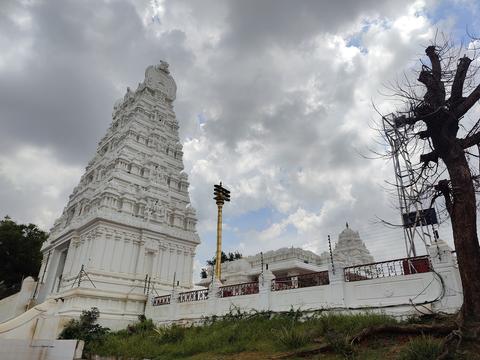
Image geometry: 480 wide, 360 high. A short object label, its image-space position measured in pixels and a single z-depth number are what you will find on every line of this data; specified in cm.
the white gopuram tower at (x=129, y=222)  2159
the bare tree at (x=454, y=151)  784
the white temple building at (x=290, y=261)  3105
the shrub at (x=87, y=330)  1633
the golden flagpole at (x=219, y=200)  2421
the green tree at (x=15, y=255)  3609
